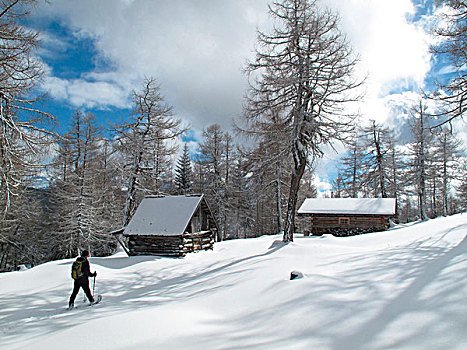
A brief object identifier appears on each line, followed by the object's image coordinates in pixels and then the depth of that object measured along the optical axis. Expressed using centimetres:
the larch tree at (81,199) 2253
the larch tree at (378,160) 3297
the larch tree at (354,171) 3650
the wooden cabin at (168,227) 1758
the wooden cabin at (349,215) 2548
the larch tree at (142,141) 2017
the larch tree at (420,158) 2831
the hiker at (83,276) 836
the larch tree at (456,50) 1070
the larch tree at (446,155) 2972
